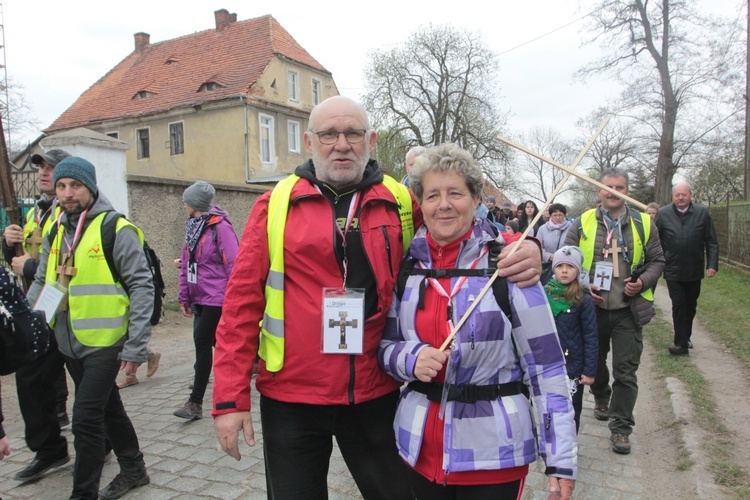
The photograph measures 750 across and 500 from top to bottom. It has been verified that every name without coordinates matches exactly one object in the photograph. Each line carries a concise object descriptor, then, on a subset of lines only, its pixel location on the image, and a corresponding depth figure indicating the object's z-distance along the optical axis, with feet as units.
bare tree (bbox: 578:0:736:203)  71.72
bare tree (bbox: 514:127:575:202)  113.80
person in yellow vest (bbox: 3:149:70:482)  12.72
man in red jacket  7.09
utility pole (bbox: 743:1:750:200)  48.62
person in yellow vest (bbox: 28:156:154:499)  10.75
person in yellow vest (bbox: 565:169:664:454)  14.23
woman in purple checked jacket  6.43
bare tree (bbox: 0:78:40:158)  79.67
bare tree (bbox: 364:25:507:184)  106.83
